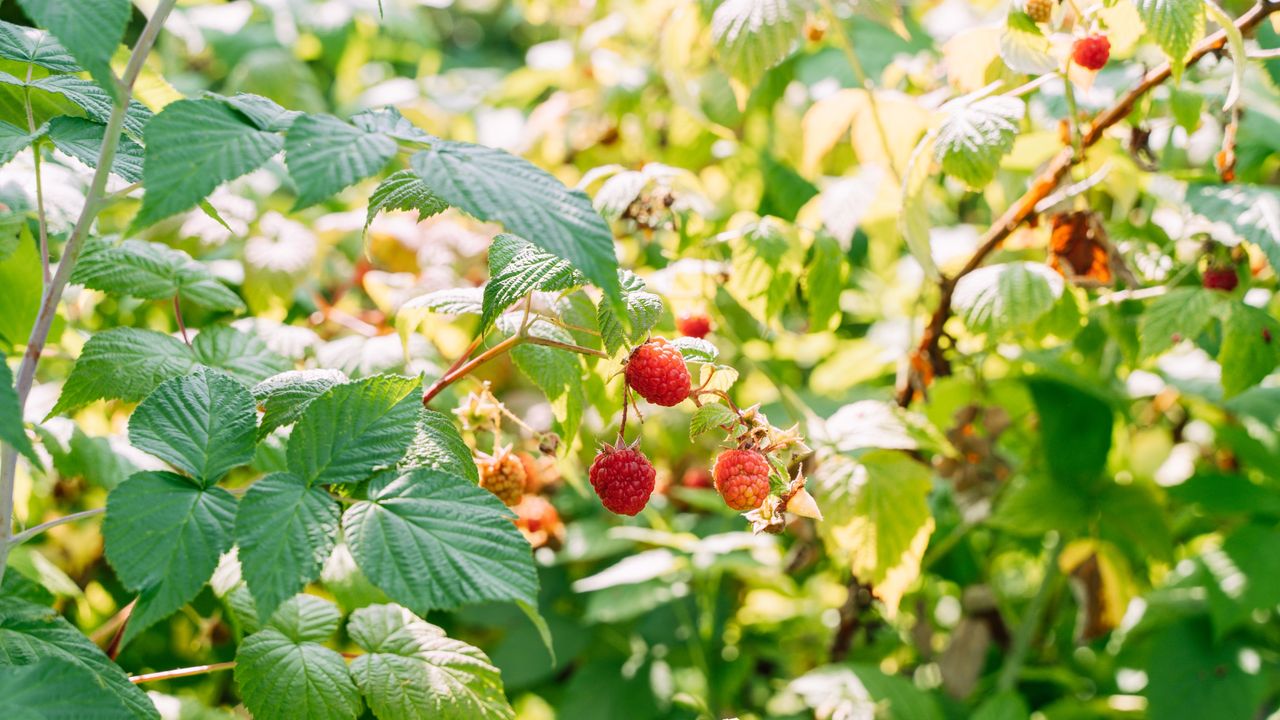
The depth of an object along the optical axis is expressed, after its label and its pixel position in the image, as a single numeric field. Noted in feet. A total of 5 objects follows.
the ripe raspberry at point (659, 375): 2.29
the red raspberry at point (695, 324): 2.86
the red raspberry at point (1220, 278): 2.92
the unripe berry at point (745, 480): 2.33
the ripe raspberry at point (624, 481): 2.35
